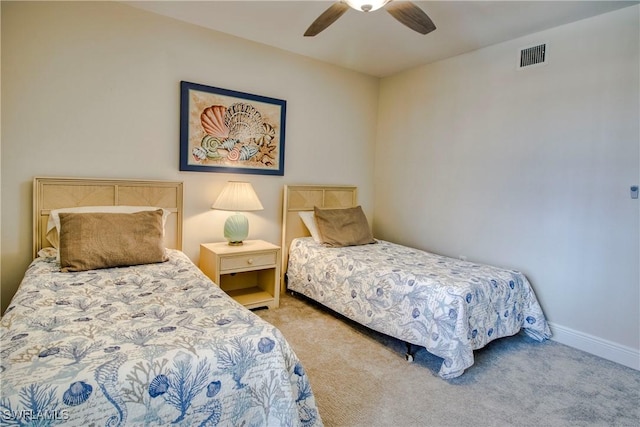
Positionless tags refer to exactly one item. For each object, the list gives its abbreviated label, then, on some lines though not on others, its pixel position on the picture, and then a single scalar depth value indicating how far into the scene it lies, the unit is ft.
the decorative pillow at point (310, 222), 11.42
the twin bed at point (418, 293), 7.14
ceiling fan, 6.59
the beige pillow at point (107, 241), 6.98
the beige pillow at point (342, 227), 11.04
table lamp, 9.98
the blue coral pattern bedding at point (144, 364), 3.33
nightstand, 9.48
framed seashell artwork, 9.87
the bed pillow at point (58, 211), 7.65
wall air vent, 9.26
